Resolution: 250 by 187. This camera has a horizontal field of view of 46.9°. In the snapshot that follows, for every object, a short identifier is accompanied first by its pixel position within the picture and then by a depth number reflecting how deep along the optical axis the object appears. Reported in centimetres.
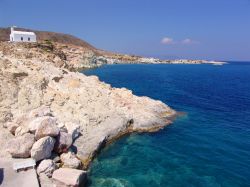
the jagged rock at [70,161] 2494
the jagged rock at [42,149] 2405
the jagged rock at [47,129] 2553
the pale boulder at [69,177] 2200
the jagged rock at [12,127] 2812
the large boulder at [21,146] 2453
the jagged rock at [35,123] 2591
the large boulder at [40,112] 2987
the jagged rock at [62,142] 2639
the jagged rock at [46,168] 2308
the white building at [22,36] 11726
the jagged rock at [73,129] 2909
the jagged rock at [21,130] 2650
